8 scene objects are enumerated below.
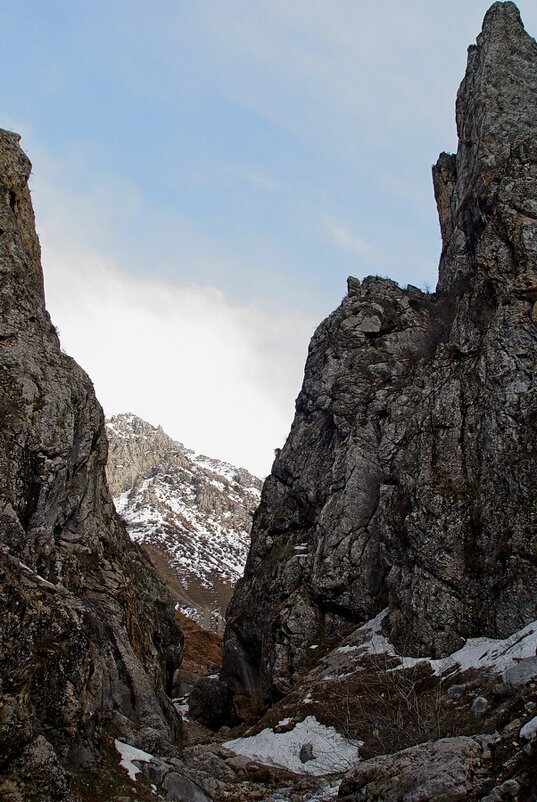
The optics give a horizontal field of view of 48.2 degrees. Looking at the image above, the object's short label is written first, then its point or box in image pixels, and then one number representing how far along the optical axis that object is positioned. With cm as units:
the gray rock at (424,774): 895
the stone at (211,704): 4412
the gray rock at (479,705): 1479
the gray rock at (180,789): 1503
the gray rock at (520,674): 1209
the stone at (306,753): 2395
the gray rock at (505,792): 783
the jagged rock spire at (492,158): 3709
